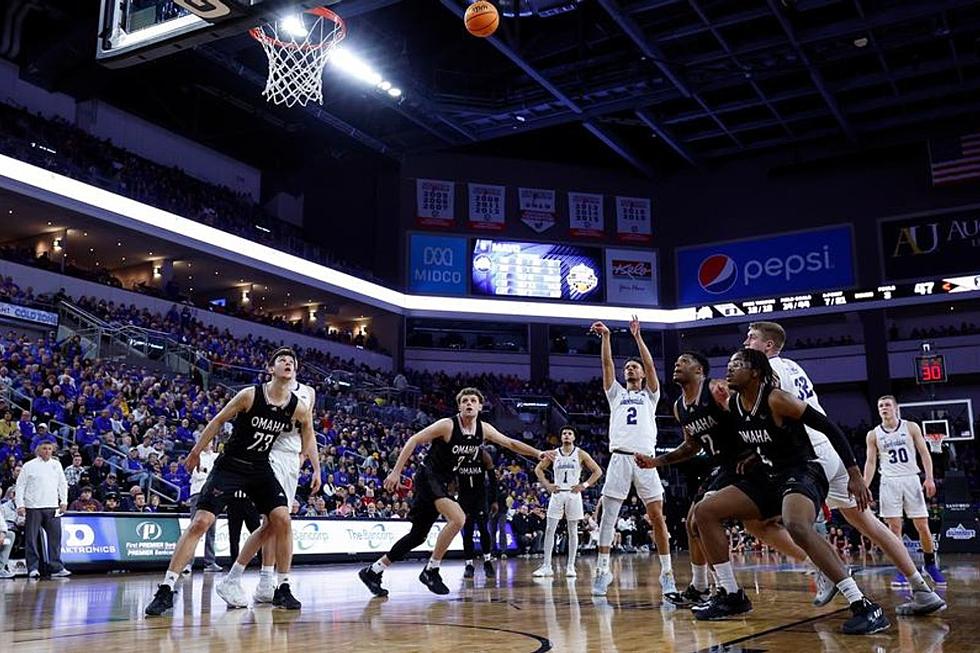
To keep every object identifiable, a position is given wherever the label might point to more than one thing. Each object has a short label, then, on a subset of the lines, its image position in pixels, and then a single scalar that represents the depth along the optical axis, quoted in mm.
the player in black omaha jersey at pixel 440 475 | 8883
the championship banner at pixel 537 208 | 40281
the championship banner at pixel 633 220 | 41312
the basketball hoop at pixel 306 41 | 14984
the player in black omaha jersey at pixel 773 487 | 5586
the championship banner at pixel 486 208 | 39500
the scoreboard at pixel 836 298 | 35125
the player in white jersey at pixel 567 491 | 13320
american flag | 35031
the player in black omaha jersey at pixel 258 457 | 7293
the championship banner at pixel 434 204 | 38969
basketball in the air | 14031
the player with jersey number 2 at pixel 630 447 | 8727
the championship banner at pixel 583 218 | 40781
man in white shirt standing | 12289
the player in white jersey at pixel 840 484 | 6145
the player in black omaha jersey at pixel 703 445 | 6797
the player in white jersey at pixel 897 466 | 10039
